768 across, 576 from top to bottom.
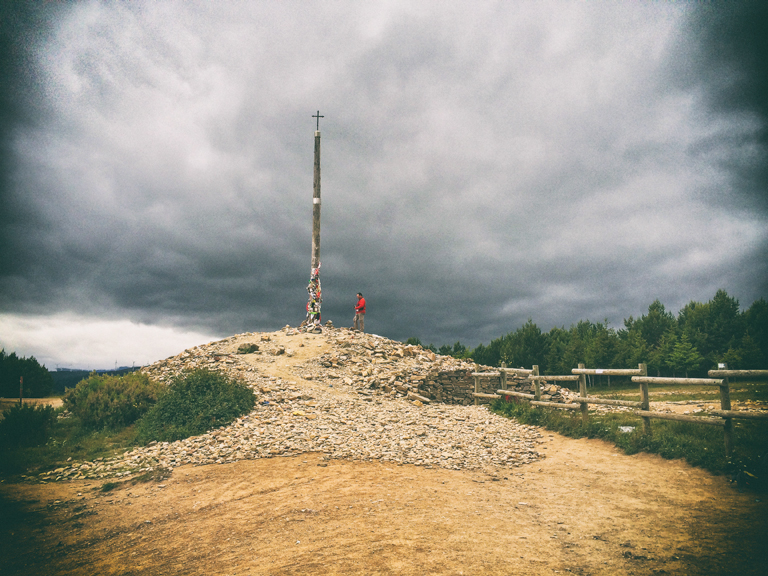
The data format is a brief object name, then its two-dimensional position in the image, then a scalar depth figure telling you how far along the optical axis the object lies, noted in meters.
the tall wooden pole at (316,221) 23.98
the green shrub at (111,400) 12.84
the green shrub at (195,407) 11.57
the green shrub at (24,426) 11.51
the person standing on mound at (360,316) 24.06
